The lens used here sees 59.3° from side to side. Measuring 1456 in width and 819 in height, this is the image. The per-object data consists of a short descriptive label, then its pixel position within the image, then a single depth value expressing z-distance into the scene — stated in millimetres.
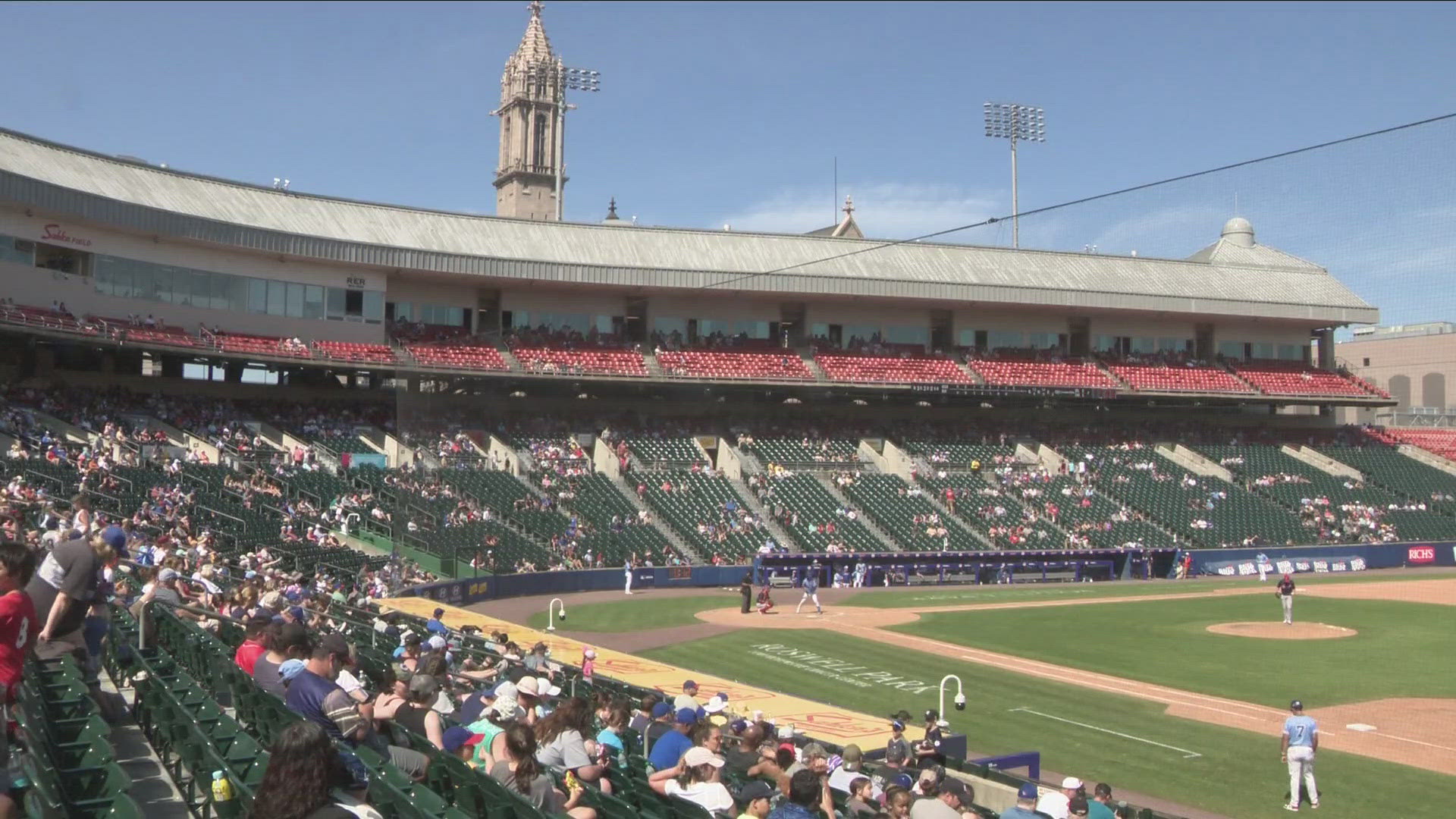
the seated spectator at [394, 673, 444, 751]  10328
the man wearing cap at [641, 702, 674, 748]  12297
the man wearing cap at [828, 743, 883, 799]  11570
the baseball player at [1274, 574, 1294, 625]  33562
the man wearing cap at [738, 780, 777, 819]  8828
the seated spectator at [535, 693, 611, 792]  9547
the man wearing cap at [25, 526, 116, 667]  9523
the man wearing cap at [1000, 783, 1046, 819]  11424
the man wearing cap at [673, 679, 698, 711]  13031
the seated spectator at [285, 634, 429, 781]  8586
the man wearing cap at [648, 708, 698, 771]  10344
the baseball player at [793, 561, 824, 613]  38062
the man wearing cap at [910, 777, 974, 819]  9695
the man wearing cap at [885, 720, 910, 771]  13902
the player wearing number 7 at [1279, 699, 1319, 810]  16750
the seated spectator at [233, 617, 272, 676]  11281
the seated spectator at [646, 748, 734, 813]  9625
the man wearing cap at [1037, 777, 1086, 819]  11032
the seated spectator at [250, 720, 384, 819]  5004
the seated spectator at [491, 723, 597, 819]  8359
